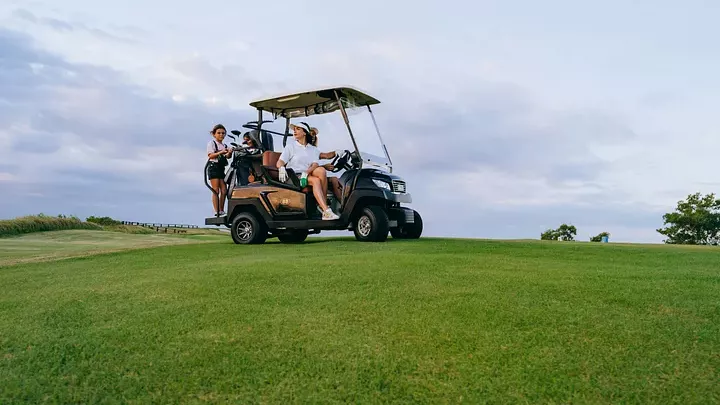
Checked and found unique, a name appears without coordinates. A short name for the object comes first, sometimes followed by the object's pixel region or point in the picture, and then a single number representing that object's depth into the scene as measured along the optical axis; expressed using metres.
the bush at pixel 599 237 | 16.81
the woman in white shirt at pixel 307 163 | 11.91
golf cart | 11.66
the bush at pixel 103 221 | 27.21
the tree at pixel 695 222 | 21.12
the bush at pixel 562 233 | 19.06
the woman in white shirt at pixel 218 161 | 13.44
